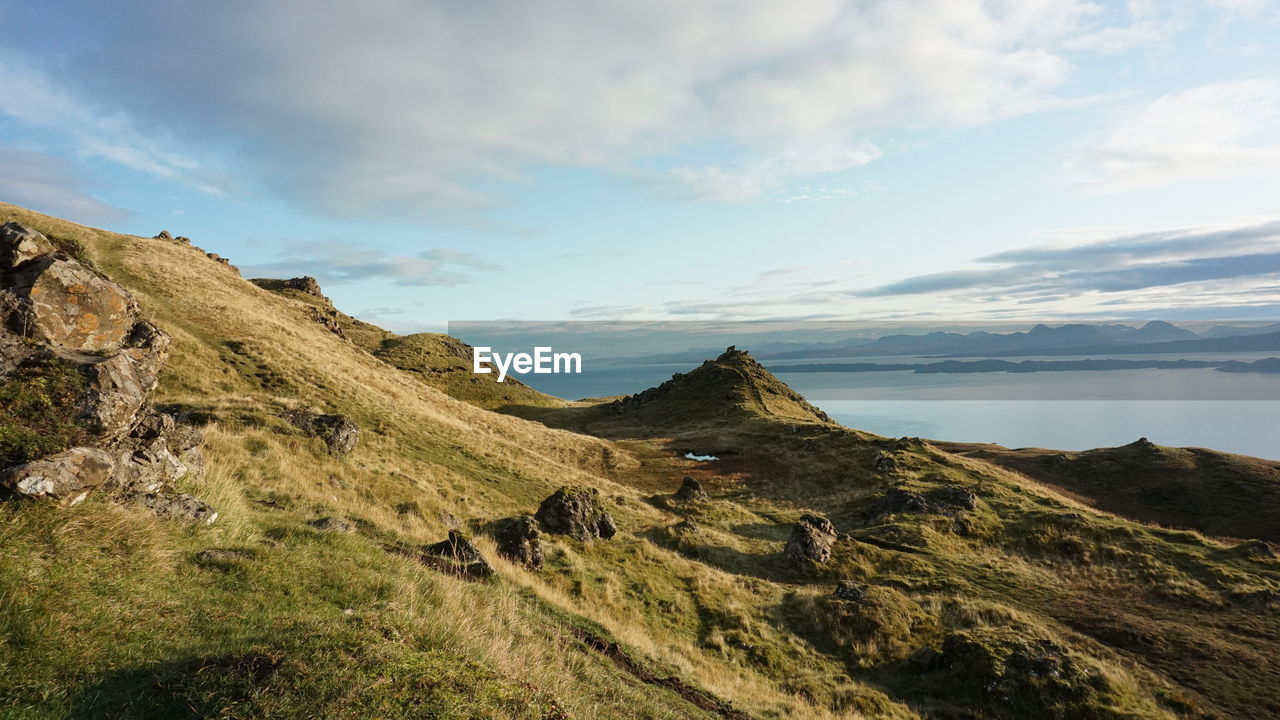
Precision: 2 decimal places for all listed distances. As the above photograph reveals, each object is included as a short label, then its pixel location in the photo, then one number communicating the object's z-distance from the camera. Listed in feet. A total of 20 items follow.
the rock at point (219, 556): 29.55
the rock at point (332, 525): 40.86
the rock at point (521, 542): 59.31
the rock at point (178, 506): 32.78
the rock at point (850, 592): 72.90
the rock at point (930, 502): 120.88
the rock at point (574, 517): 77.05
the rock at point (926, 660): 58.29
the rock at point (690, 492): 125.49
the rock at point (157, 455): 33.22
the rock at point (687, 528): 96.80
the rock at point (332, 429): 77.39
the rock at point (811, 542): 93.15
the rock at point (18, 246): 40.75
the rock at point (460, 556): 43.99
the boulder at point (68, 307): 37.42
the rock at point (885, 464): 151.02
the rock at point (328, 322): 229.45
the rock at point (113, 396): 33.12
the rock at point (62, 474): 25.16
